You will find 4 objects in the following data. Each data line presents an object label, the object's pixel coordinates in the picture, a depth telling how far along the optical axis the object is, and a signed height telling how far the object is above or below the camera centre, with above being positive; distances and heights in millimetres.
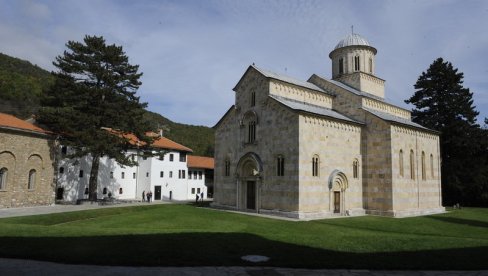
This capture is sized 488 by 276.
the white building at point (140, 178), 36531 -751
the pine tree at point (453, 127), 38469 +5637
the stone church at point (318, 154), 24359 +1557
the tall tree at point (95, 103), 29688 +6215
